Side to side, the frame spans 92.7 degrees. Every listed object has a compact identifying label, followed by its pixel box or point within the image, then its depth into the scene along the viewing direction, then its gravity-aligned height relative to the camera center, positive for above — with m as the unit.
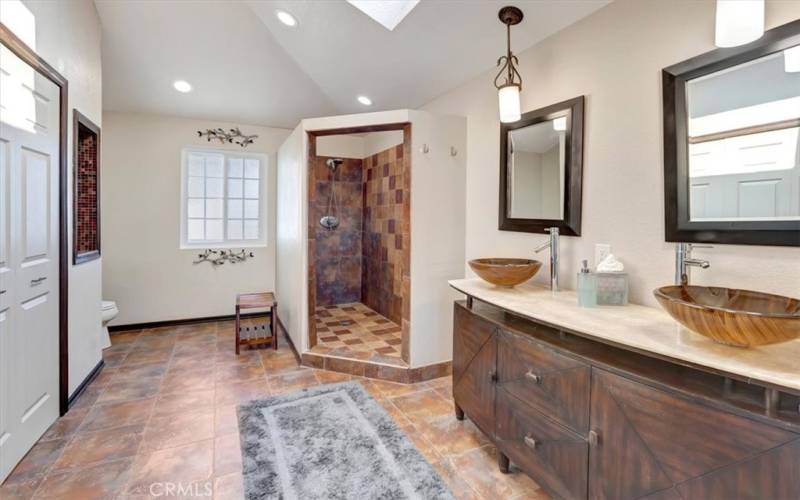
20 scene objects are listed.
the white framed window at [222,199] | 4.54 +0.60
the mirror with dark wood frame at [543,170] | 2.14 +0.48
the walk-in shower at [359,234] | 4.38 +0.18
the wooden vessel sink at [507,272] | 2.12 -0.14
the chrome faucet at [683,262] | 1.54 -0.06
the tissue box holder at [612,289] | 1.76 -0.19
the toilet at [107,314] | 3.59 -0.64
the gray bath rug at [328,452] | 1.81 -1.13
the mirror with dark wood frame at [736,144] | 1.31 +0.40
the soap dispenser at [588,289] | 1.76 -0.19
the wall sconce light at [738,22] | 1.20 +0.73
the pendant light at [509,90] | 2.15 +0.89
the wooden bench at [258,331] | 3.72 -0.73
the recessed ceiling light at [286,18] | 3.10 +1.89
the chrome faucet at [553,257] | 2.16 -0.05
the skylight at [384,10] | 2.69 +1.69
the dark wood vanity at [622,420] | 0.99 -0.57
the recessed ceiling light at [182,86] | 3.85 +1.65
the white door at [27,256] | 1.86 -0.05
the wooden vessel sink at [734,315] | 0.99 -0.20
